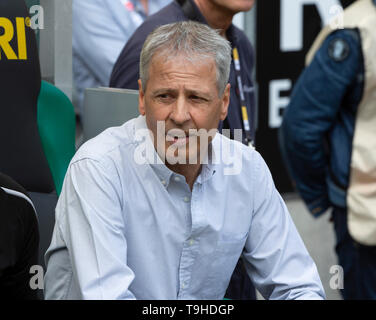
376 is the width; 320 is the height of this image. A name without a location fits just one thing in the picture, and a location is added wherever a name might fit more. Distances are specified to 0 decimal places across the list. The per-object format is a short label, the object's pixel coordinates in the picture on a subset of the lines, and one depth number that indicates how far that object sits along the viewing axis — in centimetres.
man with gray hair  391
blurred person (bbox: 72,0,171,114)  637
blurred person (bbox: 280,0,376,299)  553
